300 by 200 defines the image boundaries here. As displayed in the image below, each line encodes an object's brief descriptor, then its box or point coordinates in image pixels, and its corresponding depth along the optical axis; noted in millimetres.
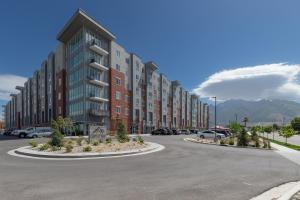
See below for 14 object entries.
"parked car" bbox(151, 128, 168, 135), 56188
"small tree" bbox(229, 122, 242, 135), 40106
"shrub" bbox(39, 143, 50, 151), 17347
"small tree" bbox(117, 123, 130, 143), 23153
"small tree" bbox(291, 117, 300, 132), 94812
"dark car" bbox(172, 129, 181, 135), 60431
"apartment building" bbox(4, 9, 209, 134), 48438
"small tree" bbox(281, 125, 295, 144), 29428
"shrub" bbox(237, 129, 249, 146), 25589
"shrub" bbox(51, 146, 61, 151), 16859
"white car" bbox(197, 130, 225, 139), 40062
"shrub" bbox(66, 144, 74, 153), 16312
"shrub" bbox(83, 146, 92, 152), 16388
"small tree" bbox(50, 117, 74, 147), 18641
